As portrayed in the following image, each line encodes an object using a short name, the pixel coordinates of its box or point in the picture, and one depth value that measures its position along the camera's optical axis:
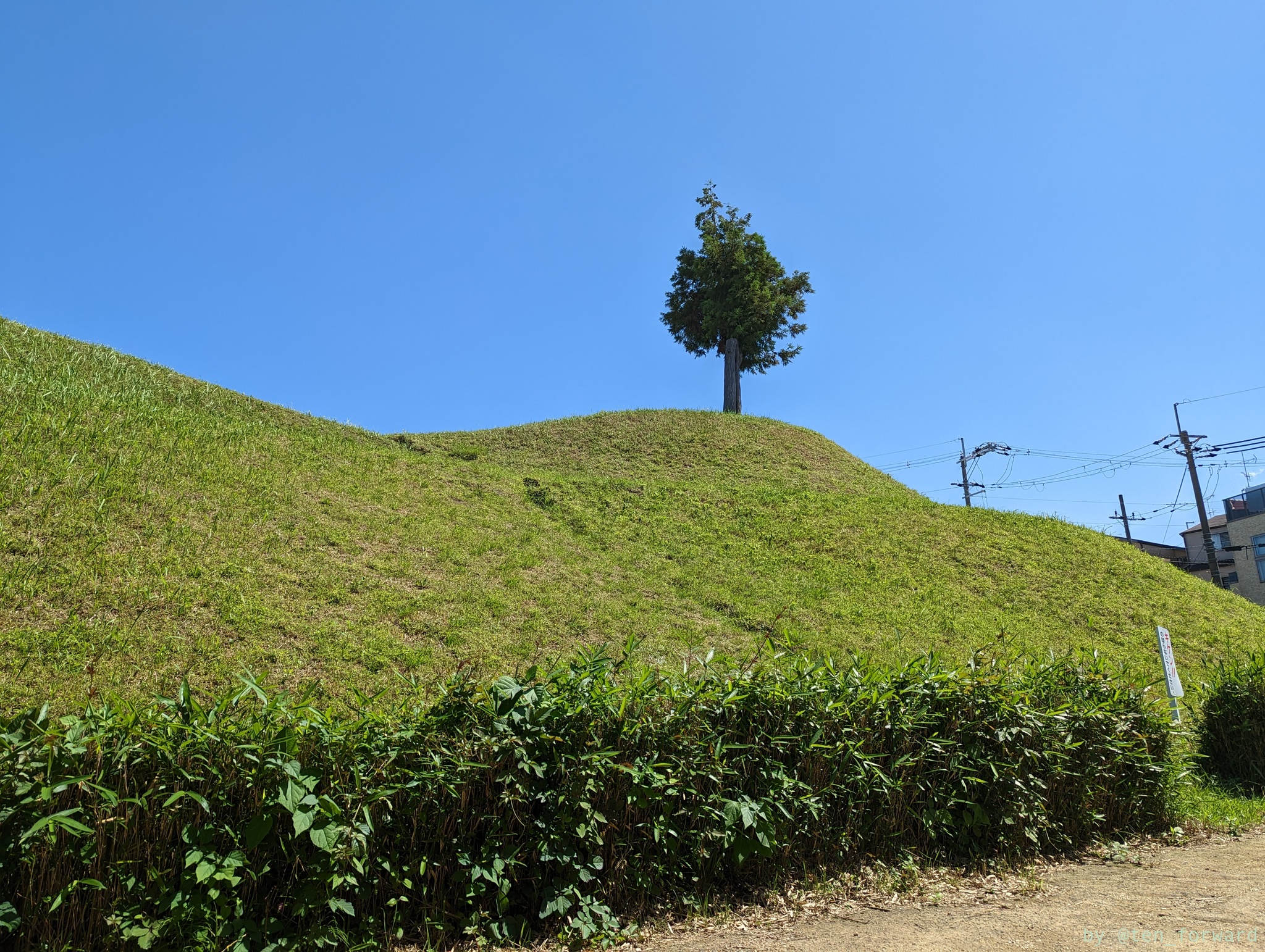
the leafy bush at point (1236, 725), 8.03
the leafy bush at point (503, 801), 3.18
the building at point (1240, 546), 43.06
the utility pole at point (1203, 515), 29.38
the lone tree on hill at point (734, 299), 34.94
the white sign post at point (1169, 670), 7.94
